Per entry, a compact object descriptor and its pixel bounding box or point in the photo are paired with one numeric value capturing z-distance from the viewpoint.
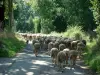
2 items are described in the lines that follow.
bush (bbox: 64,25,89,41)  36.94
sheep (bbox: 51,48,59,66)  19.27
